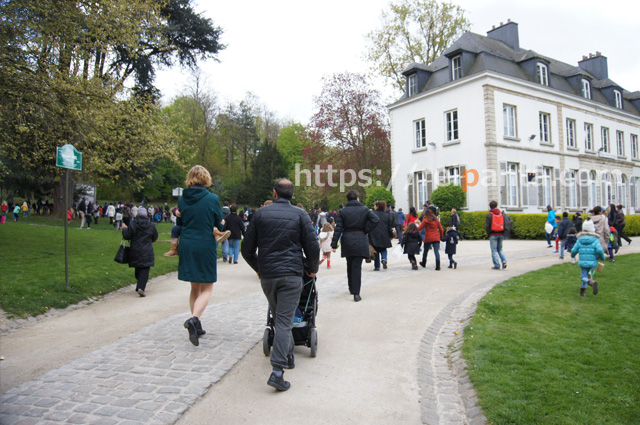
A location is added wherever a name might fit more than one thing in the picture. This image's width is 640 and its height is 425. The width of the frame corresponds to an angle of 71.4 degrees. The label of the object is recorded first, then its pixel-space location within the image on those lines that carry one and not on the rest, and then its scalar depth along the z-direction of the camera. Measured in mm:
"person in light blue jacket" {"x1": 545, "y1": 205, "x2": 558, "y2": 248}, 17859
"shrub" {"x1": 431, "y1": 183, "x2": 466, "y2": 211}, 25750
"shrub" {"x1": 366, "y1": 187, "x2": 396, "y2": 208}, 29000
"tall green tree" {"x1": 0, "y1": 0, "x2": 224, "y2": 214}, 9844
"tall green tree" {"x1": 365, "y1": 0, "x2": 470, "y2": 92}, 35469
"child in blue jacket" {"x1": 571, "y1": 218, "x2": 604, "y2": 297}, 8102
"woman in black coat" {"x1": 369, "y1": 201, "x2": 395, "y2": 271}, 11750
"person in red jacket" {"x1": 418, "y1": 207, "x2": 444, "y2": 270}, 11977
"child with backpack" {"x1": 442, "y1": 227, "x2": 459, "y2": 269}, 12578
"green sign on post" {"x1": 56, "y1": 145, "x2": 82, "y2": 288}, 8433
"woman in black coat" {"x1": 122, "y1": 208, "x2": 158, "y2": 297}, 8922
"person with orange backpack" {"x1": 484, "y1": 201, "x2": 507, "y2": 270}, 11797
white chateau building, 26562
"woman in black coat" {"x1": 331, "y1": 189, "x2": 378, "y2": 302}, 8164
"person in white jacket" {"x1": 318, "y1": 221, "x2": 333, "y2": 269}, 11374
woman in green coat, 5359
